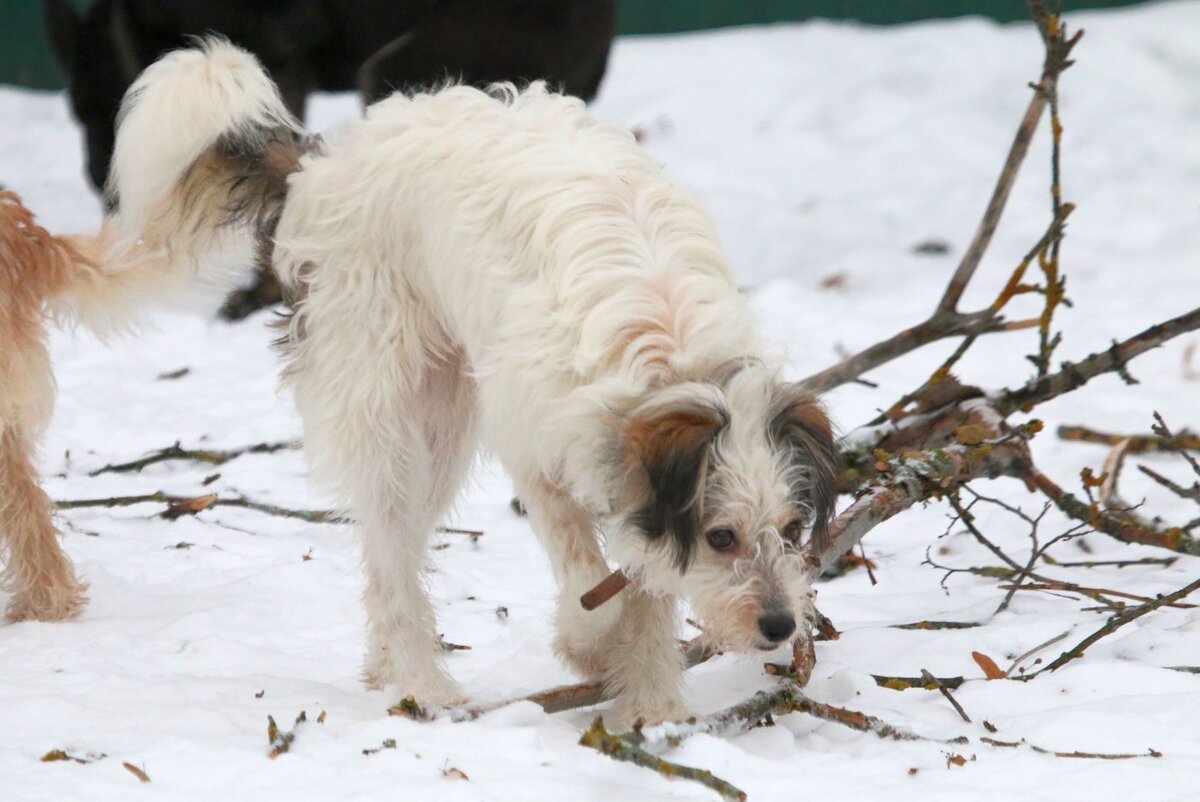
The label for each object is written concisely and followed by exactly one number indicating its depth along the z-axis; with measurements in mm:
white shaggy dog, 5523
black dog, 14734
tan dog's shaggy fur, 7781
